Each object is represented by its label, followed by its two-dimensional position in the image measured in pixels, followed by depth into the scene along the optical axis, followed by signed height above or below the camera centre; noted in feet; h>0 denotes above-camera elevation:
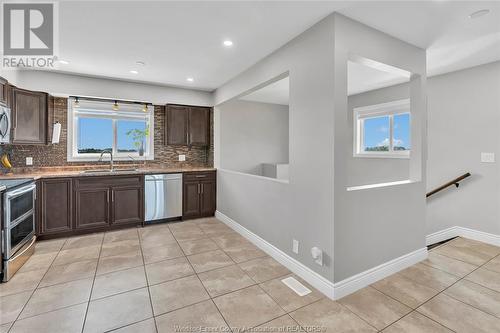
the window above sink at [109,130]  13.76 +2.18
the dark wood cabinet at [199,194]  14.83 -1.82
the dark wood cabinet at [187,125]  15.44 +2.69
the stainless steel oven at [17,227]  7.81 -2.19
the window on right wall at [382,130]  14.12 +2.27
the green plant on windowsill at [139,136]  15.29 +1.90
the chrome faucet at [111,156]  13.84 +0.58
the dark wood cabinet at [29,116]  11.03 +2.40
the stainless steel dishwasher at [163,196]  13.78 -1.79
